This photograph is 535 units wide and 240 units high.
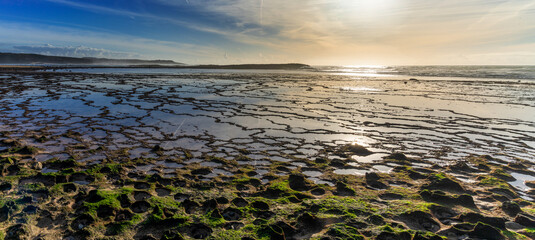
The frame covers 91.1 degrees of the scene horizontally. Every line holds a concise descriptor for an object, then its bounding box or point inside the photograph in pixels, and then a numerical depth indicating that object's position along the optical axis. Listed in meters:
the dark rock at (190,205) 3.49
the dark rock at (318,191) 4.09
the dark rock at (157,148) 5.79
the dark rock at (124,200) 3.54
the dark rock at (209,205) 3.52
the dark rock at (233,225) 3.14
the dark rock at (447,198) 3.71
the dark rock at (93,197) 3.54
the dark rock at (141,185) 4.08
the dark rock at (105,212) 3.24
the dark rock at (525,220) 3.18
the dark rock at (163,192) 3.92
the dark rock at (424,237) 2.91
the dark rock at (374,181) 4.33
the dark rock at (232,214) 3.35
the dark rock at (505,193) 3.98
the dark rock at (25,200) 3.43
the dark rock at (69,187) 3.85
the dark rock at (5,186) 3.78
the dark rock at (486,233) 2.95
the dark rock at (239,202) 3.65
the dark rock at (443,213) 3.40
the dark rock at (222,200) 3.69
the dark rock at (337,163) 5.20
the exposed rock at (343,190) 4.05
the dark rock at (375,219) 3.30
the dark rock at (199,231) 2.97
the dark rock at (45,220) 2.99
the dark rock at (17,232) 2.72
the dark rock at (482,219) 3.15
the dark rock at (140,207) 3.44
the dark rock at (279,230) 2.95
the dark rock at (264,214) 3.39
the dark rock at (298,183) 4.22
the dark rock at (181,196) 3.80
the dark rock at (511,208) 3.45
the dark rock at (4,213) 3.04
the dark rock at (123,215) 3.23
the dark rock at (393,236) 2.98
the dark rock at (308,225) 3.07
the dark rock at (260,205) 3.59
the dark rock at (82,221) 3.00
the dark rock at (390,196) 3.93
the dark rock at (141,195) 3.79
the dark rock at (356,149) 5.91
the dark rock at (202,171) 4.70
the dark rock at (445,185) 4.14
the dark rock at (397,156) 5.51
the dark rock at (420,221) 3.22
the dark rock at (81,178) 4.22
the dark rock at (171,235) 2.82
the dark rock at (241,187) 4.14
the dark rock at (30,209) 3.21
